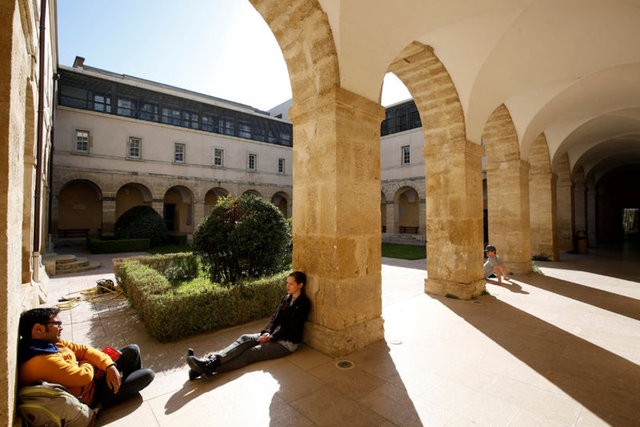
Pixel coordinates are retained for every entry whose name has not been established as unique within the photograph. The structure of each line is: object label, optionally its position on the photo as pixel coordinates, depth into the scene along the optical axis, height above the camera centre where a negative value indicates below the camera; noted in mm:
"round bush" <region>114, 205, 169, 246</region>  16125 -392
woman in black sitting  3107 -1432
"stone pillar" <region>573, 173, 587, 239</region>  16609 +538
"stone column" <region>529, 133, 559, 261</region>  10891 +516
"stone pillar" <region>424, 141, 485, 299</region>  6086 -45
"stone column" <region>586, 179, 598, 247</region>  18250 +285
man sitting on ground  2252 -1162
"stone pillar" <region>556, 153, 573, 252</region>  13742 +445
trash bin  13592 -1288
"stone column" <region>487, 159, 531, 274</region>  8562 +92
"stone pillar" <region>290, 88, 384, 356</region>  3664 +8
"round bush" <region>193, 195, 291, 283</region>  6820 -495
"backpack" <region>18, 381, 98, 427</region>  2088 -1339
